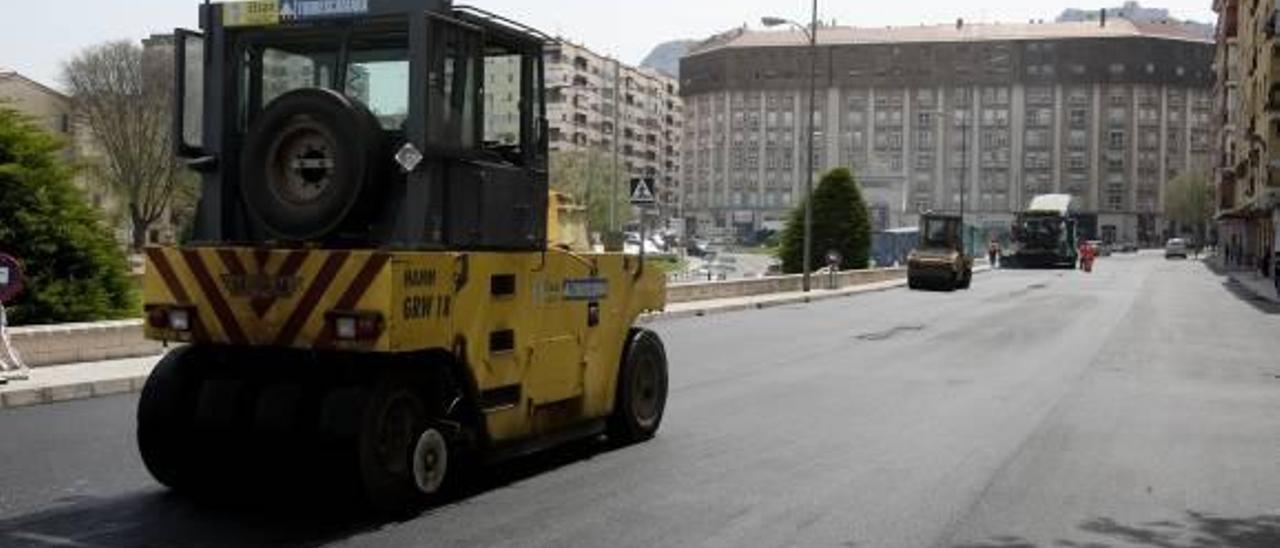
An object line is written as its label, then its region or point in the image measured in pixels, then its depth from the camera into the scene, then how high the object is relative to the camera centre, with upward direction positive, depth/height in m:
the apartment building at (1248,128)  60.33 +7.82
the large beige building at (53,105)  72.31 +8.59
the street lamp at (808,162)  41.56 +3.24
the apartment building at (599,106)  168.12 +20.03
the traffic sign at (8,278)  13.04 -0.26
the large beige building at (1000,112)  153.00 +17.28
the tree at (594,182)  111.75 +6.45
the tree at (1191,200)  142.12 +6.97
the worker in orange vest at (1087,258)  68.04 +0.40
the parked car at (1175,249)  106.06 +1.40
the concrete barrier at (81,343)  14.62 -1.01
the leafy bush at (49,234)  16.73 +0.21
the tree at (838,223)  54.62 +1.57
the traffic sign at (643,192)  26.81 +1.33
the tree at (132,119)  63.59 +6.18
